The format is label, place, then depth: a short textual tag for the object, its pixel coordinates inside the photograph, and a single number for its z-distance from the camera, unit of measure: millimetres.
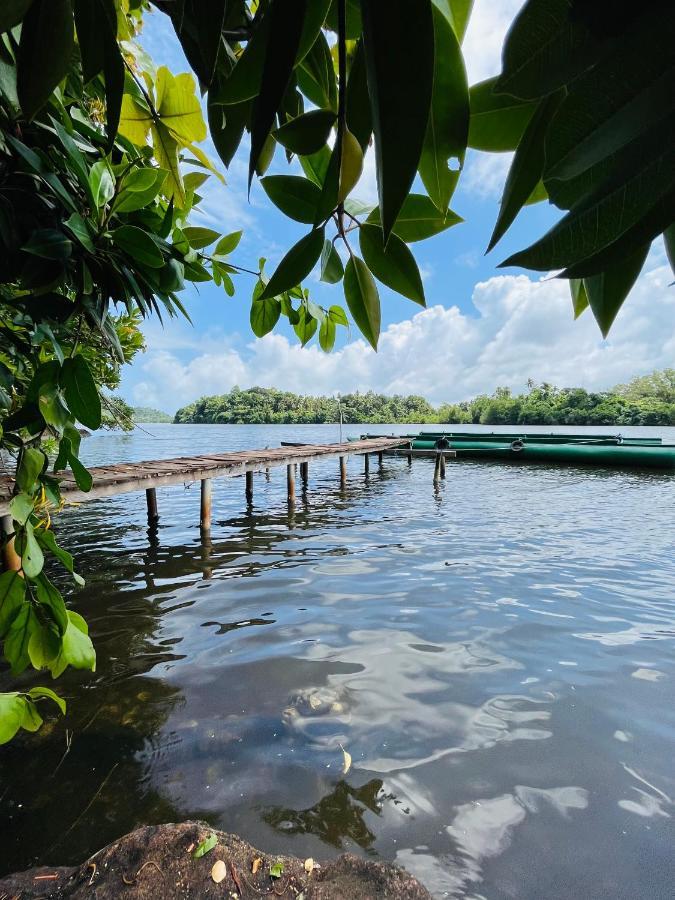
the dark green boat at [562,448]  15773
